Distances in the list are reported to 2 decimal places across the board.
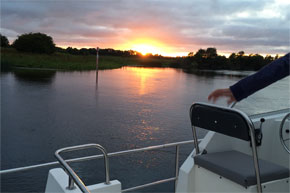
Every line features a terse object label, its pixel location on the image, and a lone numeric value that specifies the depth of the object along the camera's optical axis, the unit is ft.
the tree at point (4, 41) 206.34
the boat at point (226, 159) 5.14
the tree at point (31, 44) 185.68
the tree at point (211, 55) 241.76
